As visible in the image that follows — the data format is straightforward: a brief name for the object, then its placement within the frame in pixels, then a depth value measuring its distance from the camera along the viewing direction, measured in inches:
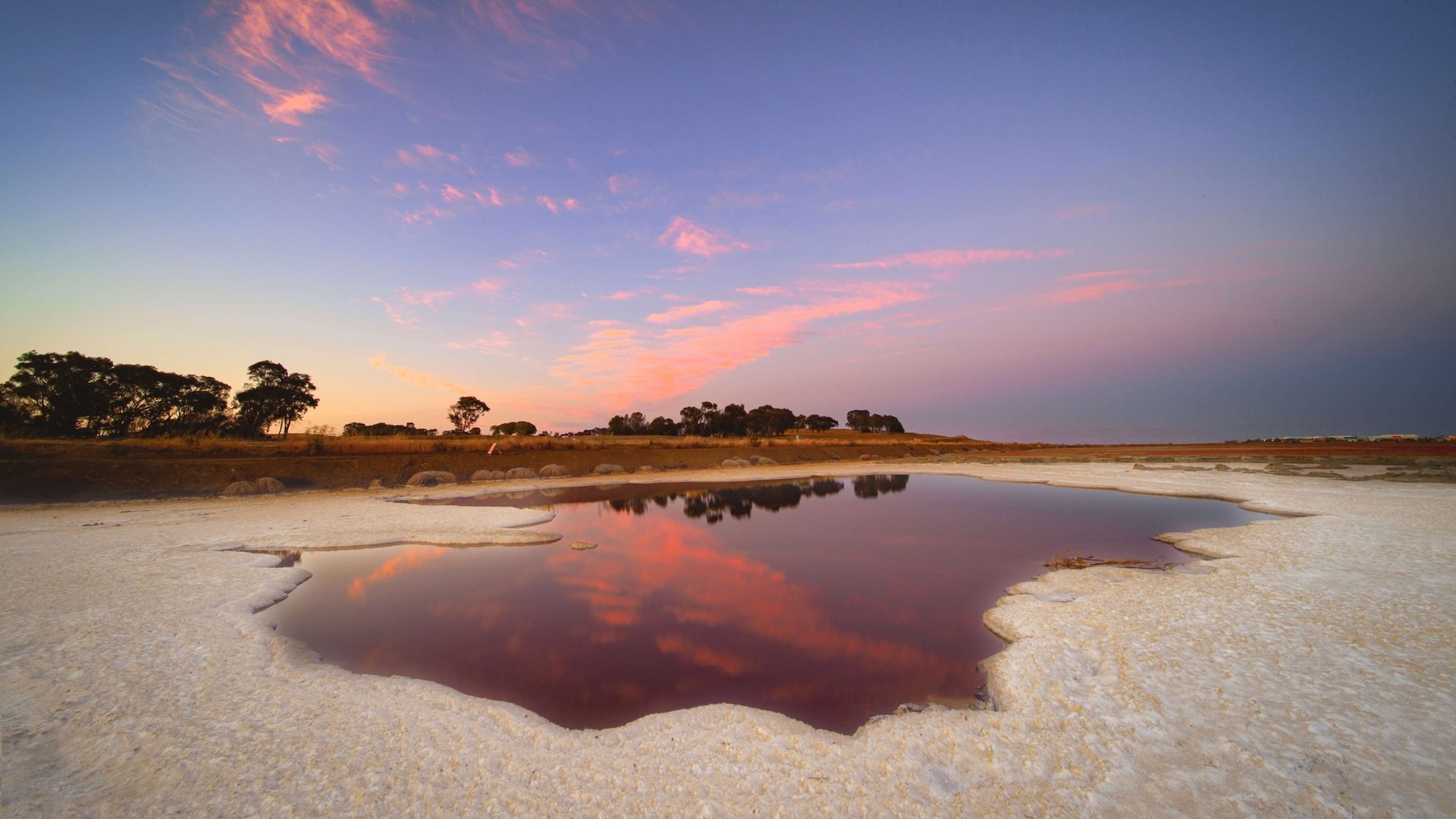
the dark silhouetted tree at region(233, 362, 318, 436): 2372.0
